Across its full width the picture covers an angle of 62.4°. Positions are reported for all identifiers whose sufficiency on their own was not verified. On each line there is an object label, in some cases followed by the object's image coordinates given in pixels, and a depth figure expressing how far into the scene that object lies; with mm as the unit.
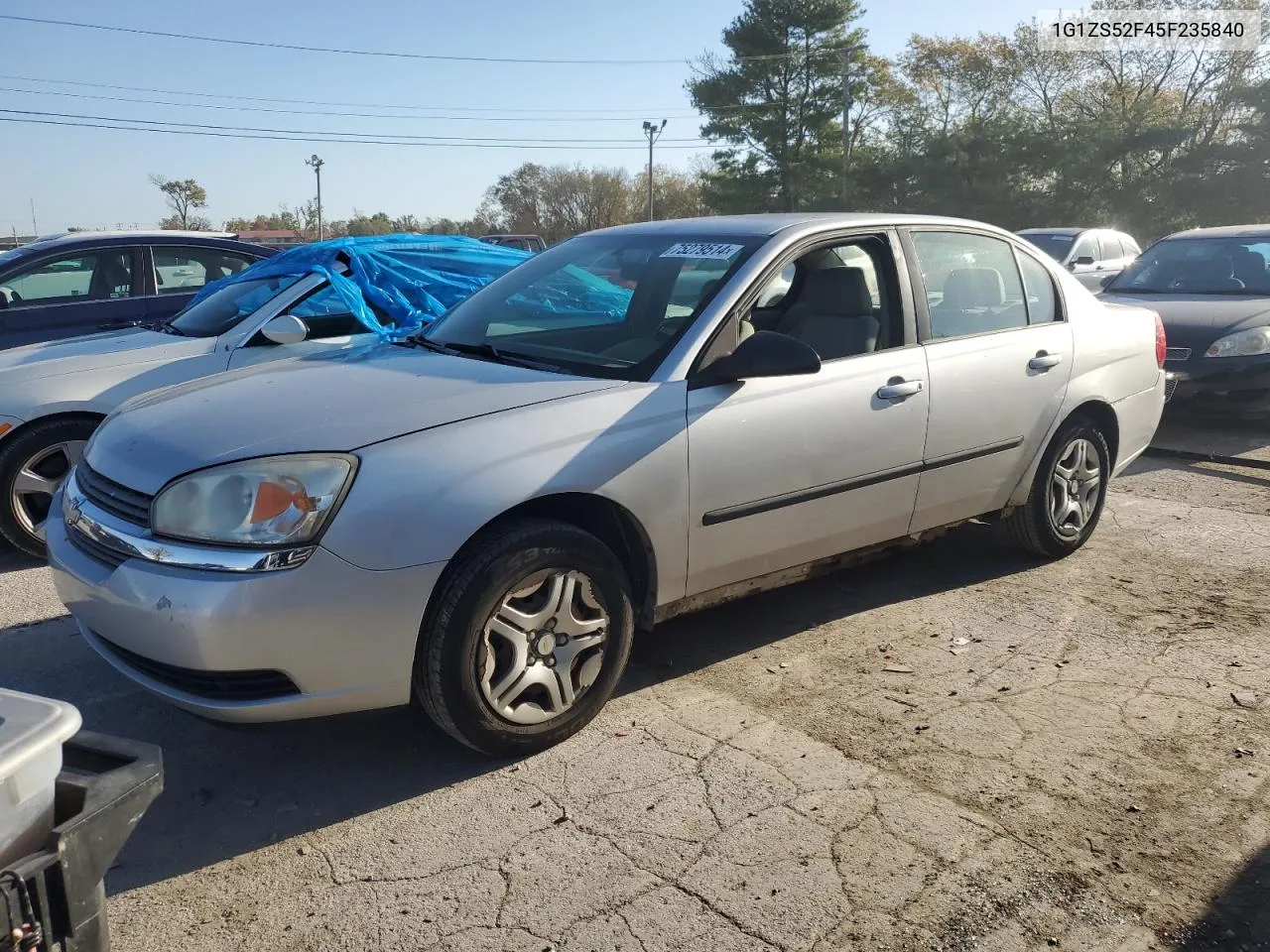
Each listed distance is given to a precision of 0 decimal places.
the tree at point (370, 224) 70188
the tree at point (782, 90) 44250
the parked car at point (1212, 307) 7949
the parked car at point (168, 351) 5367
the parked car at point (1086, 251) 13984
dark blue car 7555
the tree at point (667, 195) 65250
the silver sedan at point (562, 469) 2854
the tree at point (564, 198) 66688
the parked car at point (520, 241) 21969
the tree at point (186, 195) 61375
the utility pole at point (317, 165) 69812
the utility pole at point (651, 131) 59562
